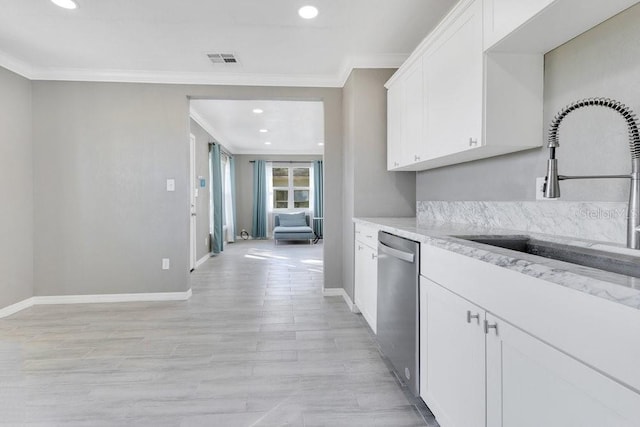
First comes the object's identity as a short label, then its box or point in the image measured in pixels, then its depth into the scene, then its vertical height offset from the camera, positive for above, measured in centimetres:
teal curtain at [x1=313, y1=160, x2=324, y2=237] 976 +46
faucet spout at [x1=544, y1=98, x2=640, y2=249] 120 +14
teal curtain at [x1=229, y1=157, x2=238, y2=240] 890 +32
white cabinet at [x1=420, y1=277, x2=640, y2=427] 75 -50
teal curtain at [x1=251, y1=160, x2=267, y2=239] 962 +6
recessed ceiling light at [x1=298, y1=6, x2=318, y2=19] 246 +140
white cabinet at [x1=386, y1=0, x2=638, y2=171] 144 +73
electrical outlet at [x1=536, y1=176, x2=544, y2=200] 177 +8
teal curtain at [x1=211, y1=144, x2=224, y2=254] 682 +13
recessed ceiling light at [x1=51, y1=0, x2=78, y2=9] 237 +141
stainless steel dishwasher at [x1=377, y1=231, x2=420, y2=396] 174 -57
